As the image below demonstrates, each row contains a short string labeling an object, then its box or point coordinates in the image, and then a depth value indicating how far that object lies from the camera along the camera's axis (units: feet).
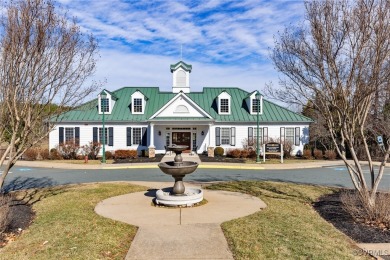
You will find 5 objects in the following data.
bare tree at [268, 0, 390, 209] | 24.11
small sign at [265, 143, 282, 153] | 82.28
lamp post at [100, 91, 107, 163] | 78.15
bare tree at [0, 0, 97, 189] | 24.40
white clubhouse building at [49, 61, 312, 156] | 93.66
